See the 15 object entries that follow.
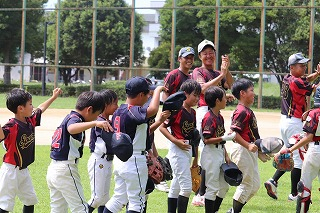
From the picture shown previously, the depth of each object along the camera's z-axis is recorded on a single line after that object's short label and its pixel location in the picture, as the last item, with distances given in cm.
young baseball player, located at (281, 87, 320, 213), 1209
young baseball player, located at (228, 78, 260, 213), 1226
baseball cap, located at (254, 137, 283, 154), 1204
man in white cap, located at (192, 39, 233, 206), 1404
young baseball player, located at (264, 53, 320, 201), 1535
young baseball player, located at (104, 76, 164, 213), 996
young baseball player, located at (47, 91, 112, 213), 1032
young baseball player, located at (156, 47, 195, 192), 1372
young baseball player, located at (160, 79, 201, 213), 1205
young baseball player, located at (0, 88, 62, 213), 1090
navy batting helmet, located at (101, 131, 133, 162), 939
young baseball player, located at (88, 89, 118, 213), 1132
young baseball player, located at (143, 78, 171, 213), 1052
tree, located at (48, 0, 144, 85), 6509
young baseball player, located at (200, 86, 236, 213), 1208
